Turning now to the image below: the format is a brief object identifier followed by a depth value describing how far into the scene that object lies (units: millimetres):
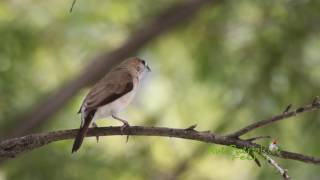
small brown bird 10373
